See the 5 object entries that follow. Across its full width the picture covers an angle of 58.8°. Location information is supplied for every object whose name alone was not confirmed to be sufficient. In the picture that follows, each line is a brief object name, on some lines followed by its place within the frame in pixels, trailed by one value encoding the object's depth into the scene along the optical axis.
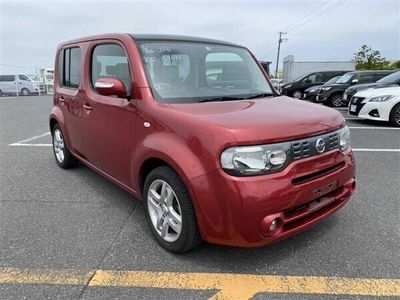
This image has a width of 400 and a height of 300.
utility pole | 56.75
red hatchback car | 2.32
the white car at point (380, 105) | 8.72
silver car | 25.05
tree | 35.12
